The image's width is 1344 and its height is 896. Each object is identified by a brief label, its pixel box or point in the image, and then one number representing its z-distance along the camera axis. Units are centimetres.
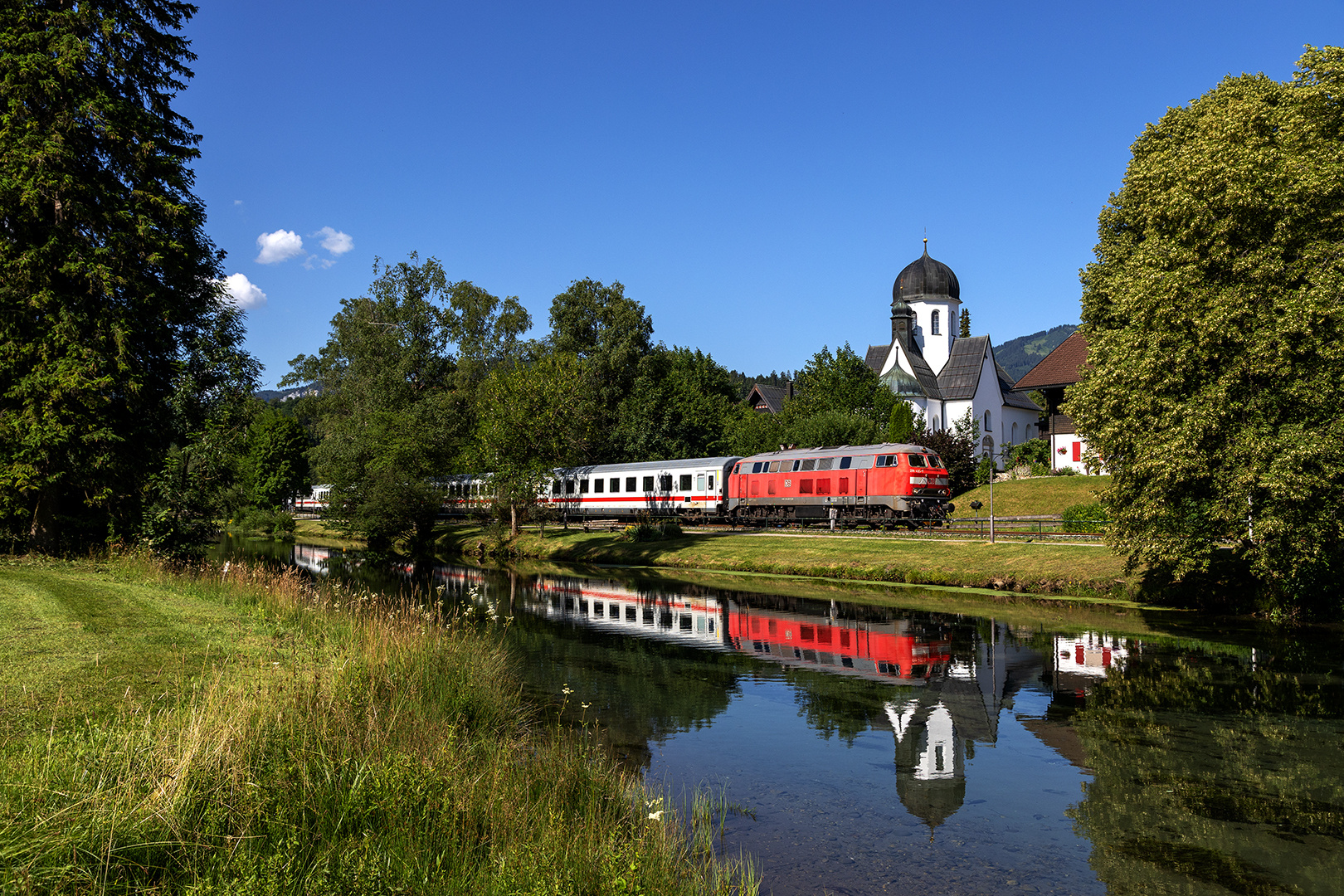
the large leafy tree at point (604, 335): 6324
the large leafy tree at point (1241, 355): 1720
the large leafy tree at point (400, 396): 4453
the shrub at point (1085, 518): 2934
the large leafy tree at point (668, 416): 5831
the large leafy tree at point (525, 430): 4356
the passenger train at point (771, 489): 3694
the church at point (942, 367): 6850
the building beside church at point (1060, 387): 4734
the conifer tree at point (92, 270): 1967
